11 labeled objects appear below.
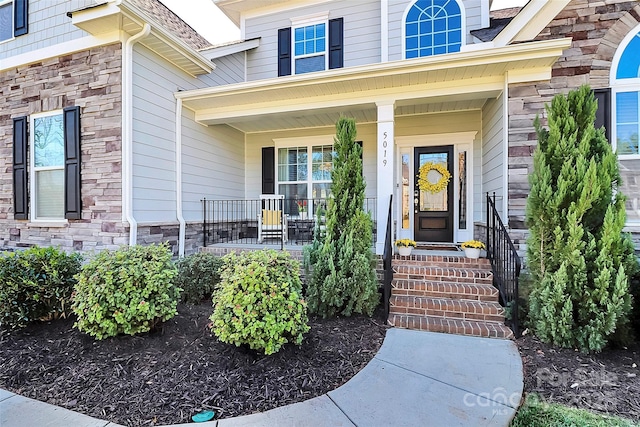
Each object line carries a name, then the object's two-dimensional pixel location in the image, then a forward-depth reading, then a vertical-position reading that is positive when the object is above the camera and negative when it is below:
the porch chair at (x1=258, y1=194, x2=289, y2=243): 6.73 -0.24
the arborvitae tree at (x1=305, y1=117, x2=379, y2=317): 4.05 -0.49
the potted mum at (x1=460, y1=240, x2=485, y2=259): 4.82 -0.56
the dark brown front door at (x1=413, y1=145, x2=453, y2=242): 6.63 +0.19
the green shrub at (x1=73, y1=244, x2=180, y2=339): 3.06 -0.82
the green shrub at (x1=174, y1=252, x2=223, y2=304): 4.53 -0.95
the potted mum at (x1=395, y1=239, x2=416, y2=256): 5.03 -0.55
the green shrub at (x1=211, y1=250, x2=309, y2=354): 2.82 -0.87
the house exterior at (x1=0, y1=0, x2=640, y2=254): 4.62 +1.89
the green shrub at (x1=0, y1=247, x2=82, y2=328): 3.50 -0.83
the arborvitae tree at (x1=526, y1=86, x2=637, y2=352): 3.18 -0.23
